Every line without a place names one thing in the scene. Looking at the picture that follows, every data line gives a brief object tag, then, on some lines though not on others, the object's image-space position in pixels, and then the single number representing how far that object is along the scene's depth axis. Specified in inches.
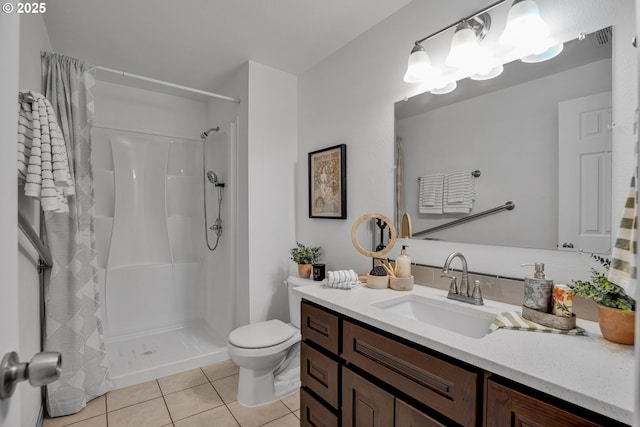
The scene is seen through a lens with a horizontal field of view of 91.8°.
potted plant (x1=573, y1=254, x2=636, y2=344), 34.4
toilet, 74.9
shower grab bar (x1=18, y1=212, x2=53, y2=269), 47.3
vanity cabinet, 30.5
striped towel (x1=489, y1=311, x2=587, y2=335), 38.8
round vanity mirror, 69.2
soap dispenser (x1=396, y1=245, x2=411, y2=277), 63.1
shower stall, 110.7
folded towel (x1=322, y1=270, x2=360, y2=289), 63.7
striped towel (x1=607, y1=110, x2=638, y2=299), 33.2
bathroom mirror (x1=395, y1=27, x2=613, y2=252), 45.7
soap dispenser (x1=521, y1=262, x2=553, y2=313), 41.6
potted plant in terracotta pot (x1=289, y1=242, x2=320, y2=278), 91.2
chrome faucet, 52.1
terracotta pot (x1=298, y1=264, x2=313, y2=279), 91.0
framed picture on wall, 86.7
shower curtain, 74.6
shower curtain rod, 82.4
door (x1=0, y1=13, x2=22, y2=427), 17.9
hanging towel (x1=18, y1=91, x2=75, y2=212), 50.9
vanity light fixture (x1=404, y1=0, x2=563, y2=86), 48.1
